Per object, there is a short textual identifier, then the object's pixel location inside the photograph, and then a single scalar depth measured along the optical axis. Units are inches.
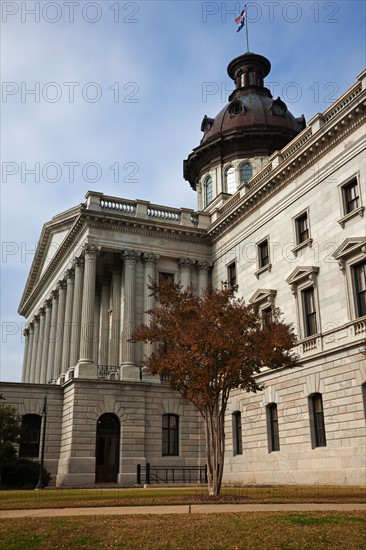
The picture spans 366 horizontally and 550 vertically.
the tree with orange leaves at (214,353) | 823.7
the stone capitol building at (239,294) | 1099.3
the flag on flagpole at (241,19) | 2185.0
